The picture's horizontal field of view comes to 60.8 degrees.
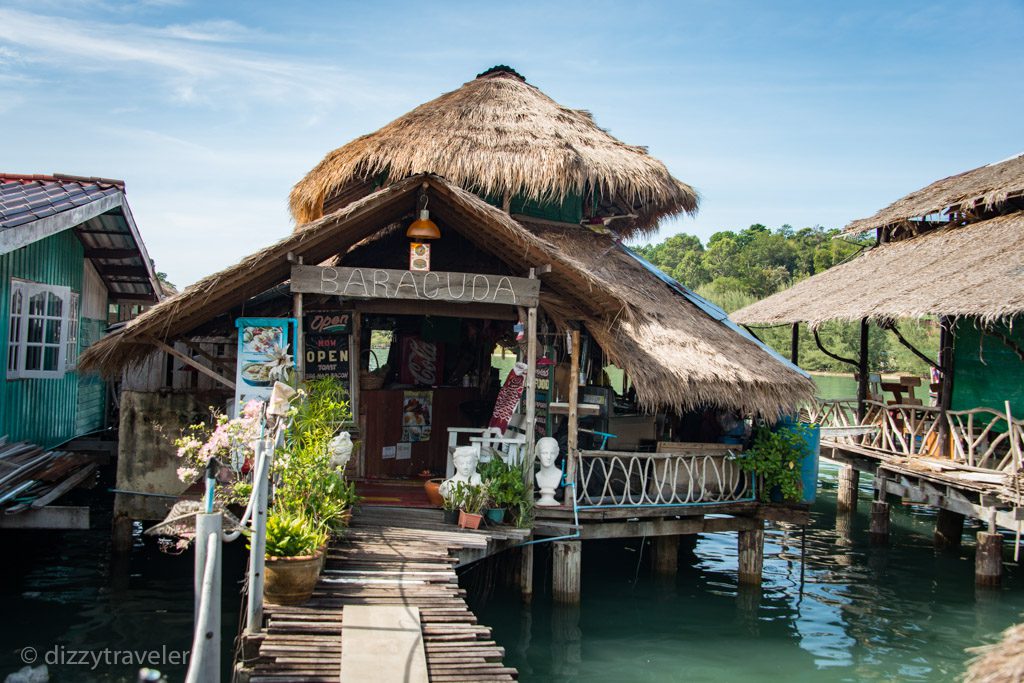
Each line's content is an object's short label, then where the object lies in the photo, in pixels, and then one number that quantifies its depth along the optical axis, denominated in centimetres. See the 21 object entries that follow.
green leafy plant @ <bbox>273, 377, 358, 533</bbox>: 777
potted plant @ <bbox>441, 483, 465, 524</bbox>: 934
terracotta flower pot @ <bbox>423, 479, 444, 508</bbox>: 994
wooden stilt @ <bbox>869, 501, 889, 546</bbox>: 1562
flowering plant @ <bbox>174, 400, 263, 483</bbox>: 803
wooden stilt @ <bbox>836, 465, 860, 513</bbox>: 1812
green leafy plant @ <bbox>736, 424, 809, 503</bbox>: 1139
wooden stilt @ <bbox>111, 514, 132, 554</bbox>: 1098
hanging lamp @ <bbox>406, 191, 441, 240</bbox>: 966
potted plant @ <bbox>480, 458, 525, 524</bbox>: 948
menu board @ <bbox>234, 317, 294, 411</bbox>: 962
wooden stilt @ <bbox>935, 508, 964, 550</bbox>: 1514
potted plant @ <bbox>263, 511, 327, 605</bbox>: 682
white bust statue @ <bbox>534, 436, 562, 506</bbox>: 1016
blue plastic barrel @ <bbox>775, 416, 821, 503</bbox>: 1164
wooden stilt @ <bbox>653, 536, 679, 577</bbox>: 1262
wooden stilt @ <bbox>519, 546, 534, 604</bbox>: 1064
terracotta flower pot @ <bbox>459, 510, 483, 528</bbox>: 912
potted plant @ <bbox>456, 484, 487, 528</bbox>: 915
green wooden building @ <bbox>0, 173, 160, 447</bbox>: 1076
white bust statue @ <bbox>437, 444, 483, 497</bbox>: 935
